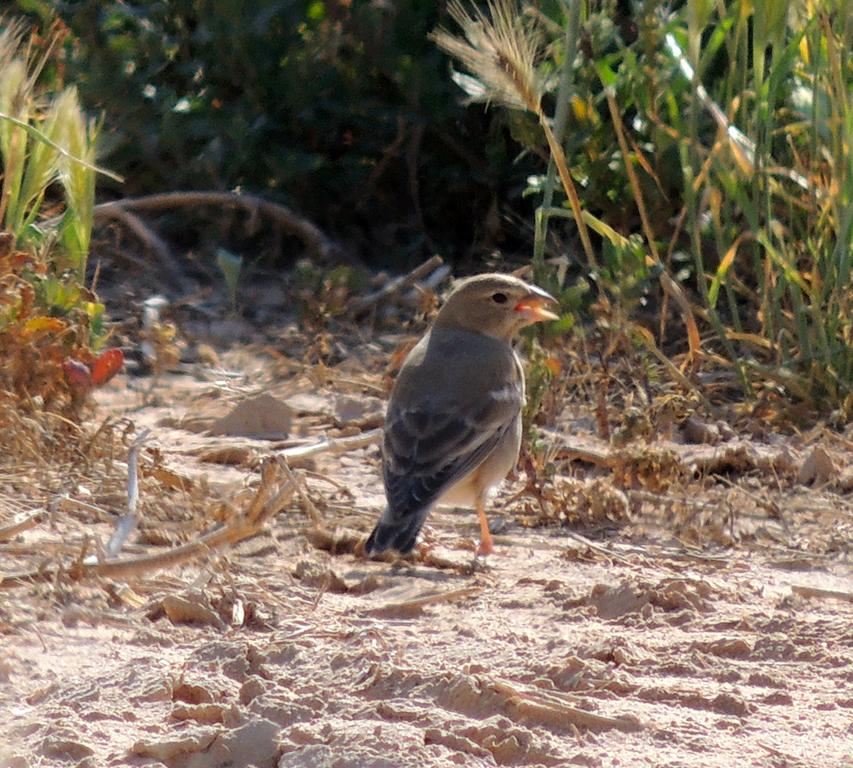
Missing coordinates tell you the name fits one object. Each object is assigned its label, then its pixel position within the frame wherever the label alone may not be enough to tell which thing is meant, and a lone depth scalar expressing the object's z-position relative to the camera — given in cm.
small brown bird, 1012
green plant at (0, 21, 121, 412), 1080
